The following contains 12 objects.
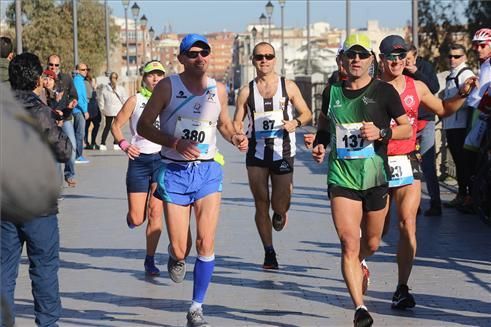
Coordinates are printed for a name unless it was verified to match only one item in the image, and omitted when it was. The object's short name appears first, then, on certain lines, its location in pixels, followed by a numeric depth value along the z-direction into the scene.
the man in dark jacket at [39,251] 6.50
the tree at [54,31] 64.25
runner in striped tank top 10.05
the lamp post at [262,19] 72.22
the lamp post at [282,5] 63.31
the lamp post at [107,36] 47.69
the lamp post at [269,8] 68.00
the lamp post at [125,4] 57.17
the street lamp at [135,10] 61.44
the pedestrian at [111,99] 26.97
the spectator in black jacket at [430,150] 12.94
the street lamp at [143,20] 70.06
